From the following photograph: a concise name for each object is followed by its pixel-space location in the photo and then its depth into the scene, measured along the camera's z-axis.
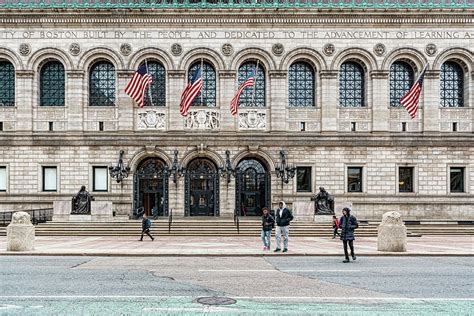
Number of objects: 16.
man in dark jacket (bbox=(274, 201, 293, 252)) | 19.67
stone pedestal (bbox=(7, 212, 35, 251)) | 19.95
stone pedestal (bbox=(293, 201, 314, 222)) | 31.77
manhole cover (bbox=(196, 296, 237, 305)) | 9.83
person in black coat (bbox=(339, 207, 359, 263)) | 17.14
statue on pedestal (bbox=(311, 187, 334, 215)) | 31.91
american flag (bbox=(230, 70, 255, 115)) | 33.06
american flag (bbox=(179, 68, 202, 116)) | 32.44
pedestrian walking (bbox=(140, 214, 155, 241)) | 25.41
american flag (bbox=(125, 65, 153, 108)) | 32.44
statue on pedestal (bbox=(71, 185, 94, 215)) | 32.12
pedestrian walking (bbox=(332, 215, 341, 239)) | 27.37
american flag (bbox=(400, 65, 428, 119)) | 31.98
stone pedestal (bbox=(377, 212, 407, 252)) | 20.03
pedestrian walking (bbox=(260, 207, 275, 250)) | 20.42
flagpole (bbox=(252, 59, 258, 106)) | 36.23
